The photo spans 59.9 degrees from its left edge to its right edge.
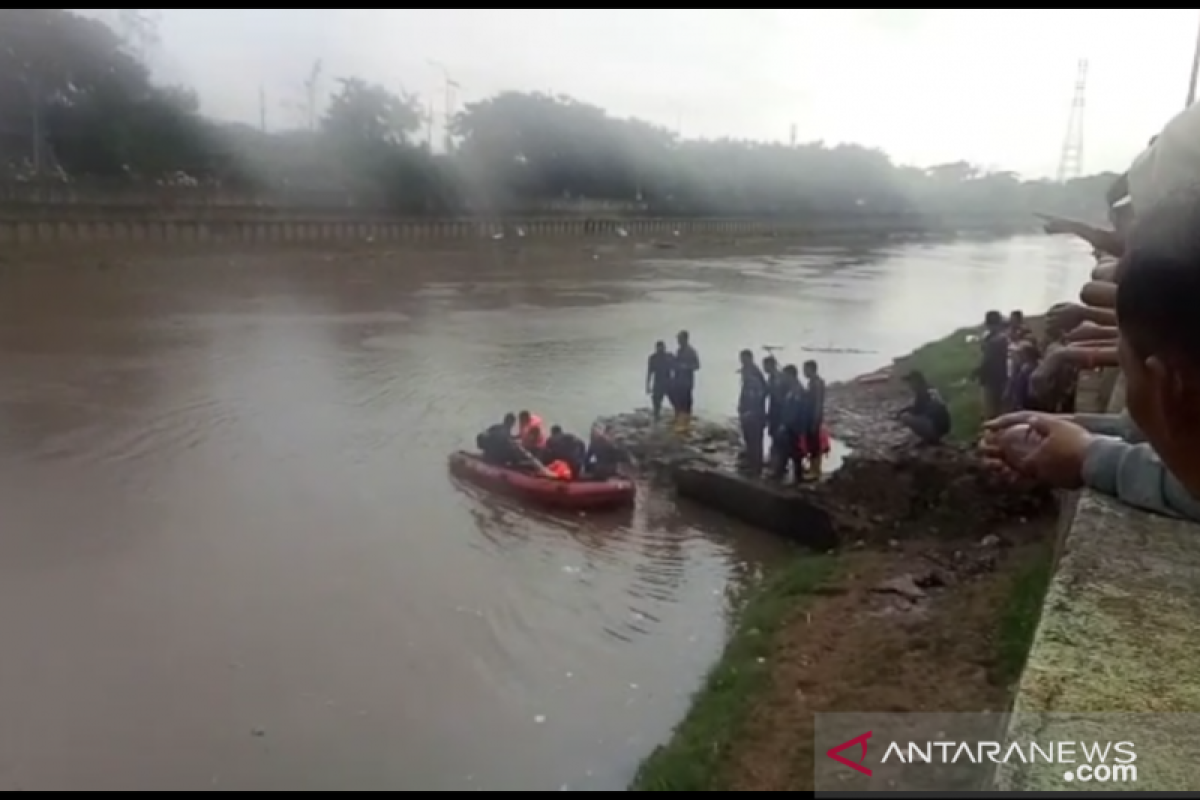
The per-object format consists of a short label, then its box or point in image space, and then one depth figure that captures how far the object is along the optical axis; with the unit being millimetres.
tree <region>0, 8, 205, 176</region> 23845
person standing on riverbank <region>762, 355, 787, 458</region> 7906
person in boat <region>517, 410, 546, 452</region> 8334
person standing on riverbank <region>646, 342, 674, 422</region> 9938
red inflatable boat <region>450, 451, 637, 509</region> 7574
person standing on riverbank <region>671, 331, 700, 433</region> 9828
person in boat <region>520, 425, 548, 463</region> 8211
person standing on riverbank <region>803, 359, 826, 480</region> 7707
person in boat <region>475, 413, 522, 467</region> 8297
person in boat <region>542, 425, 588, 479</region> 7976
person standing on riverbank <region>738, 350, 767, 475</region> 8148
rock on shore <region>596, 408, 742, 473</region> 8859
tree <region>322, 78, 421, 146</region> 34062
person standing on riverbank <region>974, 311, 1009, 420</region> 8016
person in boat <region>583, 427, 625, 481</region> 8016
